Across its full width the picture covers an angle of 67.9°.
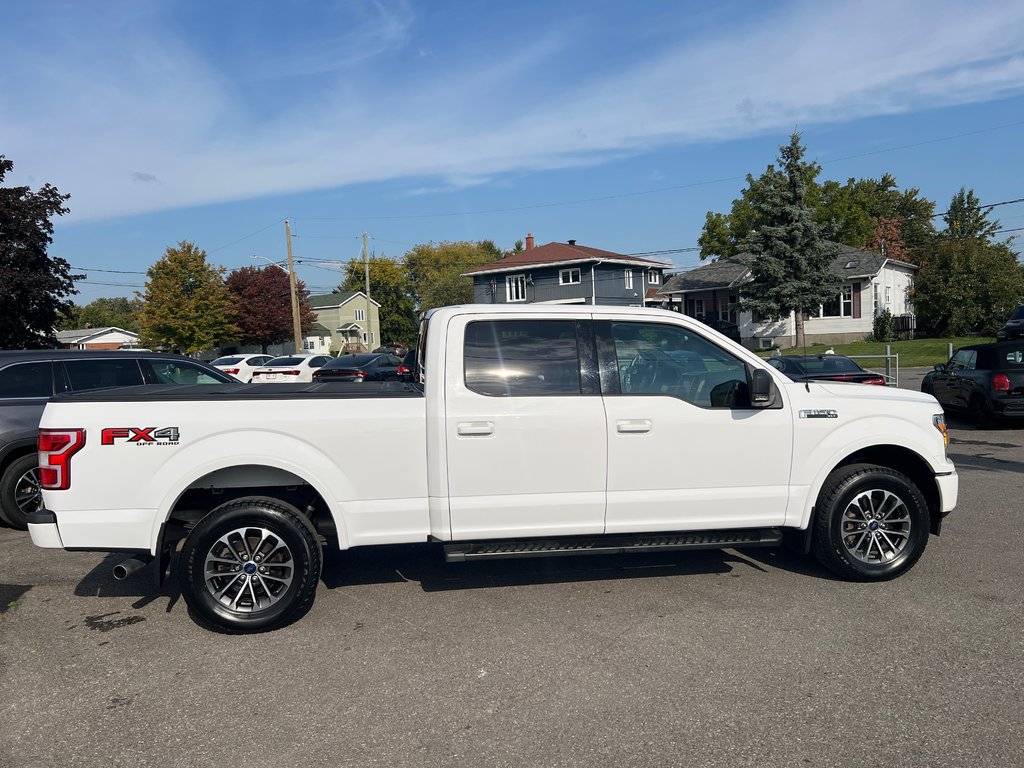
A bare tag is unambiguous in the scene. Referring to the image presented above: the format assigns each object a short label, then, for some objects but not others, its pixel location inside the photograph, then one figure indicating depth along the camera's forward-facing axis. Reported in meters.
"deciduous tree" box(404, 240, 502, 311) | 91.94
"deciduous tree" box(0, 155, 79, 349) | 24.16
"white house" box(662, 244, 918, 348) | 42.69
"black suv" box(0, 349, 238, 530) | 7.52
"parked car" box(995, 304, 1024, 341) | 29.06
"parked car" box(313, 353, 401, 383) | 19.28
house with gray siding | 51.09
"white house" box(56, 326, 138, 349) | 76.19
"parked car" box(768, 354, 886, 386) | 12.77
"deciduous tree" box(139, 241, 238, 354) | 48.34
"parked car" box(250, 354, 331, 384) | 23.89
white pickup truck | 4.64
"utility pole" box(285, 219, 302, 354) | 39.91
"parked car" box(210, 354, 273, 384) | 30.12
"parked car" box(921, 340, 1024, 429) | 12.32
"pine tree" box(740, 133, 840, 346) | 38.38
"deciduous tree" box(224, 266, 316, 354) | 56.16
